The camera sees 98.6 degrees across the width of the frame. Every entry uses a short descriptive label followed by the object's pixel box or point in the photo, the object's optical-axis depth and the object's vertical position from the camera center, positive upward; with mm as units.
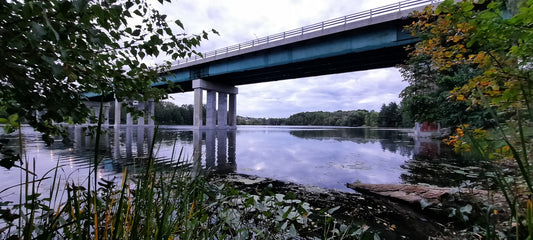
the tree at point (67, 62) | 1037 +378
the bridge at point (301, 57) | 18016 +7002
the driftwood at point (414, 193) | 3832 -1369
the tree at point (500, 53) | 1924 +657
